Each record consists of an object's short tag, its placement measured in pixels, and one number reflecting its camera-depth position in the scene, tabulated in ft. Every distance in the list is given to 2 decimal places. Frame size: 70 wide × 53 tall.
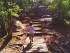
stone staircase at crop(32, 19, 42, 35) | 24.63
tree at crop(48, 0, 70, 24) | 24.18
